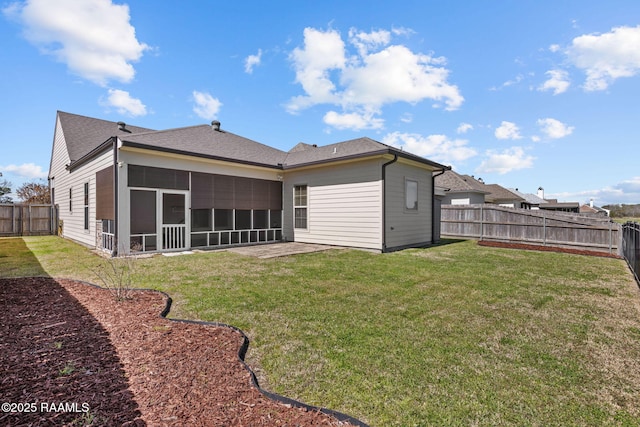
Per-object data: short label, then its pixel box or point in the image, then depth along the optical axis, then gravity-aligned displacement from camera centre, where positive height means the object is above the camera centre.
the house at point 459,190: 20.80 +1.55
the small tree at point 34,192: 19.92 +1.24
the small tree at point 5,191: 22.92 +1.48
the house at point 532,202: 31.86 +1.33
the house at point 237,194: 8.25 +0.57
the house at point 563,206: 31.50 +0.69
